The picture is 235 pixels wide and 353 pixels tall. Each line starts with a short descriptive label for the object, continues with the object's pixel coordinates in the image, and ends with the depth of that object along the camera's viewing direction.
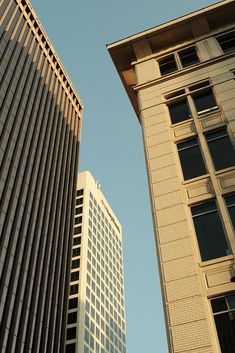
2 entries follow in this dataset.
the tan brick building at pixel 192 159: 13.61
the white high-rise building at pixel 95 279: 82.06
